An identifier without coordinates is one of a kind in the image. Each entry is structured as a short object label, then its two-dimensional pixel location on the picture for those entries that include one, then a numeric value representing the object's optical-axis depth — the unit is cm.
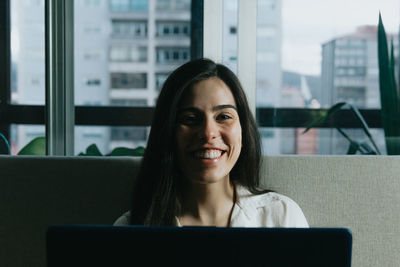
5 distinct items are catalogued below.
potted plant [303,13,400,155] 178
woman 103
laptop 48
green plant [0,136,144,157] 164
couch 121
